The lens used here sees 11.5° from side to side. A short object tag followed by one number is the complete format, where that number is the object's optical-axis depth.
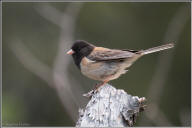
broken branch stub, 7.95
